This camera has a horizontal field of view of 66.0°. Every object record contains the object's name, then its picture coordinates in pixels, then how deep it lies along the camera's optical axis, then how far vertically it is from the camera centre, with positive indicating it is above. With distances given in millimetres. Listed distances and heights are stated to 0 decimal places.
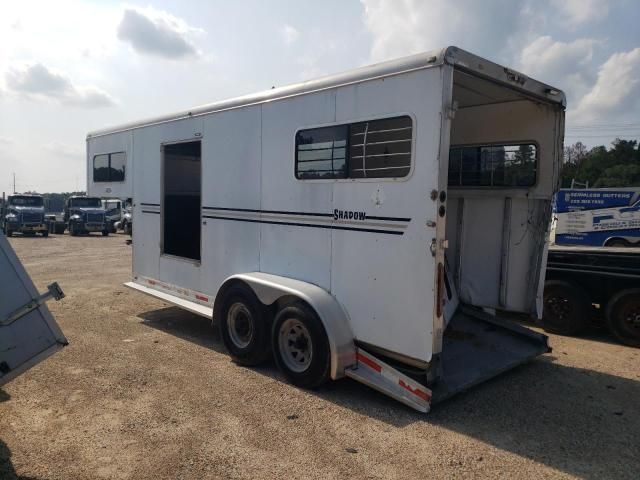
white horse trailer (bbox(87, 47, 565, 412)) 4109 -177
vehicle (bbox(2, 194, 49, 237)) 23438 -1020
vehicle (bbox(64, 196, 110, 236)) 25062 -1052
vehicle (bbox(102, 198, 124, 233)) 28241 -979
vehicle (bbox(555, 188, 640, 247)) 17984 -275
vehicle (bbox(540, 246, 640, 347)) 6459 -1130
